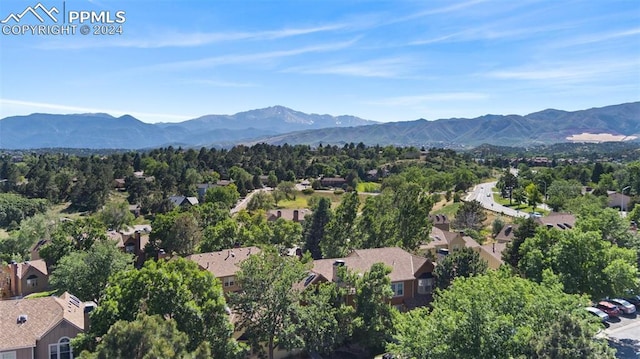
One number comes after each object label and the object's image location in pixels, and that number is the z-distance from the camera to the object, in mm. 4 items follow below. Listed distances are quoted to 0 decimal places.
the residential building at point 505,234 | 60634
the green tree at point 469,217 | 72000
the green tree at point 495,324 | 19109
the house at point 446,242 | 51656
